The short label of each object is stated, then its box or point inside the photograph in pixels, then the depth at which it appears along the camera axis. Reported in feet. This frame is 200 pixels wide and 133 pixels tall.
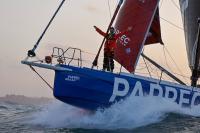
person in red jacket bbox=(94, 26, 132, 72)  53.06
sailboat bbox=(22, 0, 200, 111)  48.42
